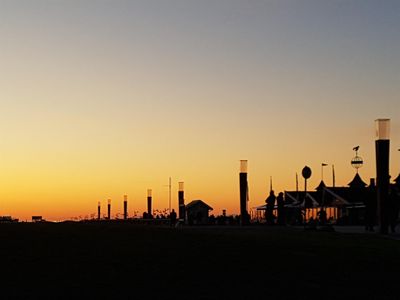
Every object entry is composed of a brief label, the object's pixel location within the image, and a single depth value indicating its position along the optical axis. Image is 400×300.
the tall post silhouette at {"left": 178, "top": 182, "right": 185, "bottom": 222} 79.51
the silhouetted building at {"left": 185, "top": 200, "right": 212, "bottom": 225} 78.61
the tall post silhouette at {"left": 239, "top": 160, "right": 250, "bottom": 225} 59.56
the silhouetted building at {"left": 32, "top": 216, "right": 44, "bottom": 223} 125.06
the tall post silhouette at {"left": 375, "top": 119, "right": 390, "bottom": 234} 34.62
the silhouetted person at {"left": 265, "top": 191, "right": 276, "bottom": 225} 56.96
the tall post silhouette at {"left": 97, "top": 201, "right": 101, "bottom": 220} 143.41
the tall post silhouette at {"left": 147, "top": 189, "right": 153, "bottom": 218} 101.62
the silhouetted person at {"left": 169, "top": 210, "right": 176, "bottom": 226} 69.95
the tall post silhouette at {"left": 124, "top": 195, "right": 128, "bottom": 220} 117.12
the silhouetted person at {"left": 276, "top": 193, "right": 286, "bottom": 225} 55.53
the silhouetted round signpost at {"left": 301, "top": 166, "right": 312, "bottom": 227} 47.69
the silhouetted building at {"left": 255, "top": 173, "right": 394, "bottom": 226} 70.12
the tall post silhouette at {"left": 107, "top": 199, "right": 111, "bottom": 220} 134.32
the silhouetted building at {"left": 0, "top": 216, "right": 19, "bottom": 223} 128.60
